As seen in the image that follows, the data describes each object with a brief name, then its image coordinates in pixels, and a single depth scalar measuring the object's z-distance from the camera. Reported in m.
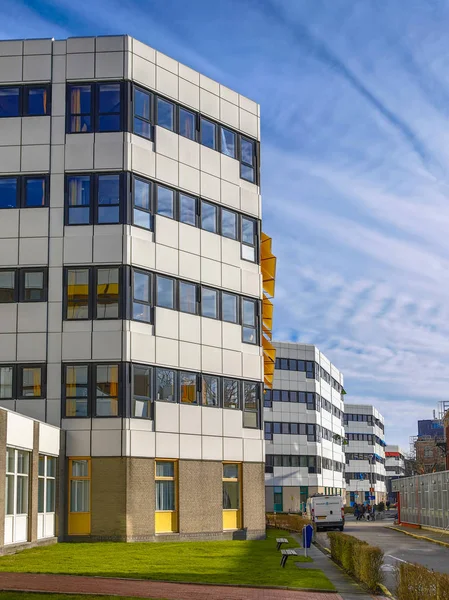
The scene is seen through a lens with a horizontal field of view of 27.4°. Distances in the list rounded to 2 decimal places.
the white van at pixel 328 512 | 60.44
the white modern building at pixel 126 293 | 35.91
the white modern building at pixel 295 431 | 100.44
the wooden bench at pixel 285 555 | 25.72
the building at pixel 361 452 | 150.25
